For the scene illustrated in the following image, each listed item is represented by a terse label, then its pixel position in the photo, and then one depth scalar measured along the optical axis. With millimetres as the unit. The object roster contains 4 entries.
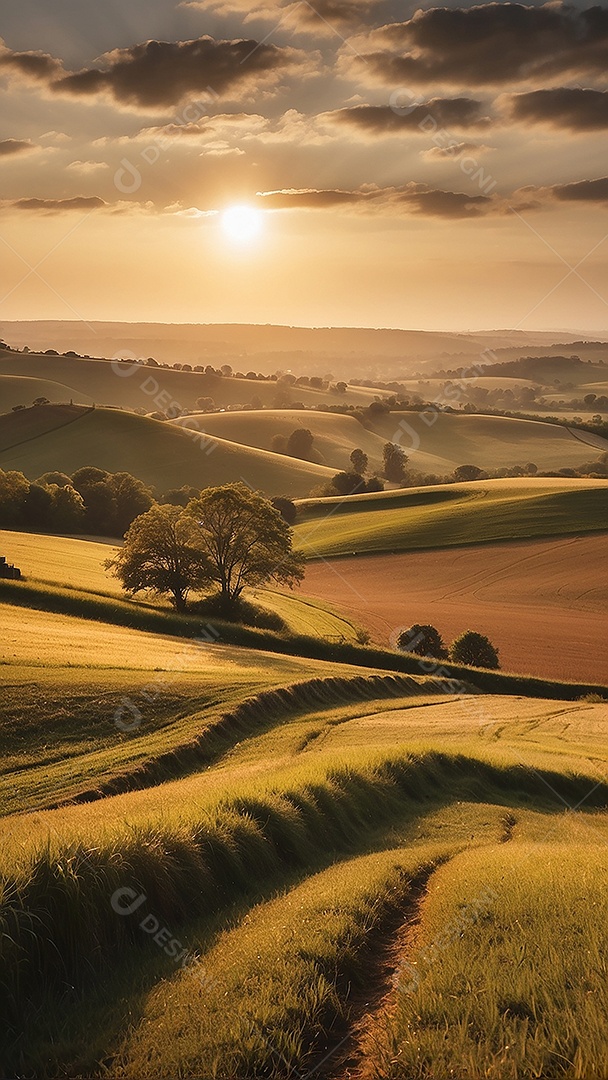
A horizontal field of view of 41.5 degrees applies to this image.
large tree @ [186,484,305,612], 57562
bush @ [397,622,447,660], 58938
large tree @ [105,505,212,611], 58062
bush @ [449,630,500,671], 56125
